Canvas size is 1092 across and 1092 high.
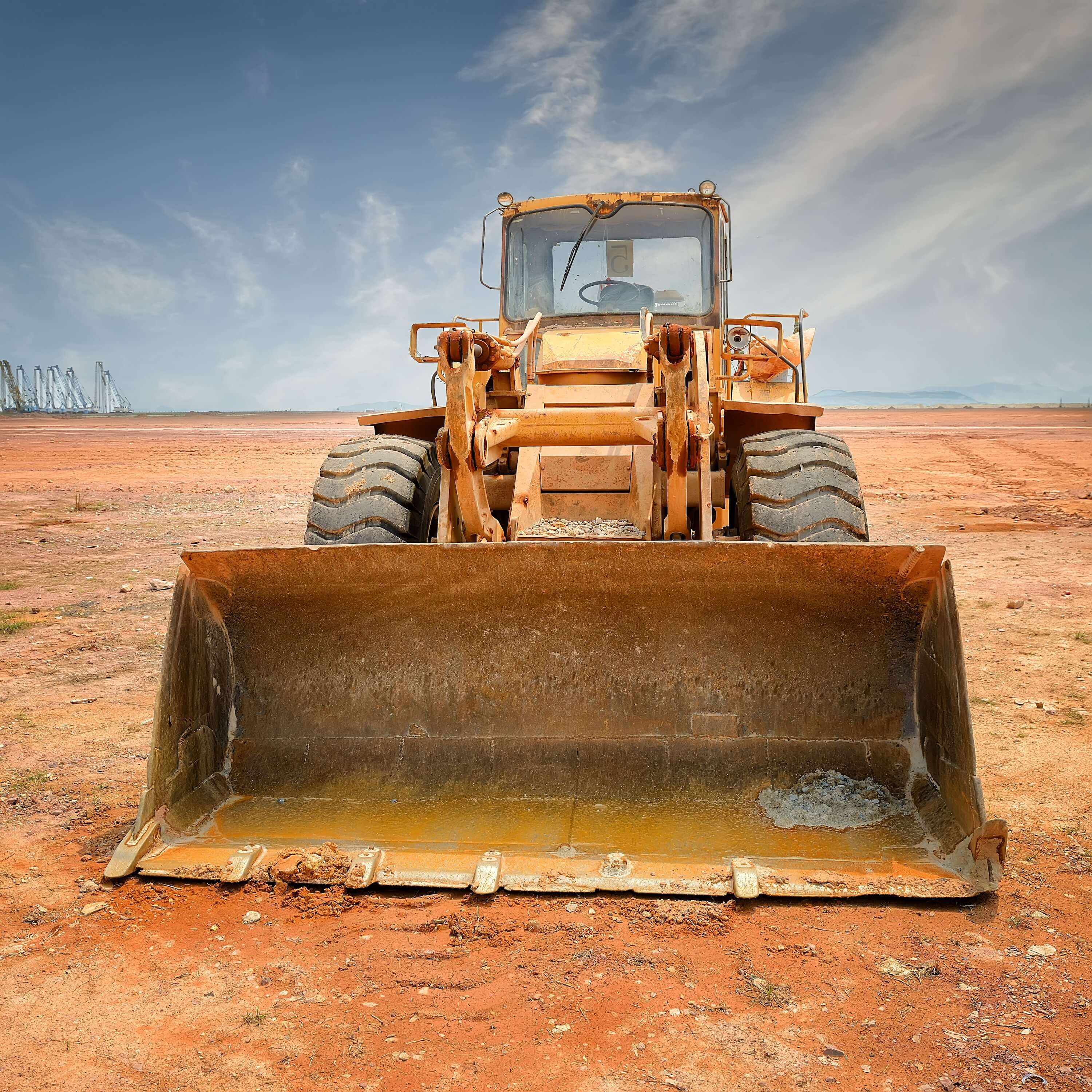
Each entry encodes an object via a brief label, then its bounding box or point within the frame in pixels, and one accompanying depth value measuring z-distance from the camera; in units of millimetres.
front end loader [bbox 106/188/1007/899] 3209
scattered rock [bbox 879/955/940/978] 2693
